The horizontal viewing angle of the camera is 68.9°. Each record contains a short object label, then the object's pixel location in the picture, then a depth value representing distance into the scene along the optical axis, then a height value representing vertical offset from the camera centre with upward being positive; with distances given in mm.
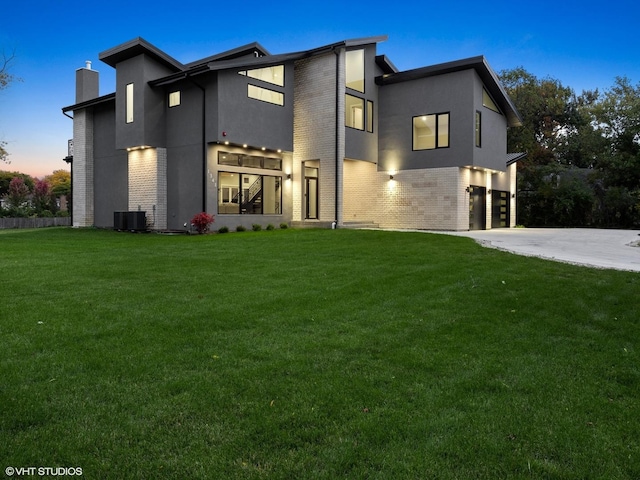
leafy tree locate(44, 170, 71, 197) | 50044 +4809
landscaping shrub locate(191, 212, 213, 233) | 16844 +3
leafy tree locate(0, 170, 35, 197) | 51344 +4494
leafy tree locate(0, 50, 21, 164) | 15883 +5185
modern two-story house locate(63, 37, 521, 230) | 17953 +3412
